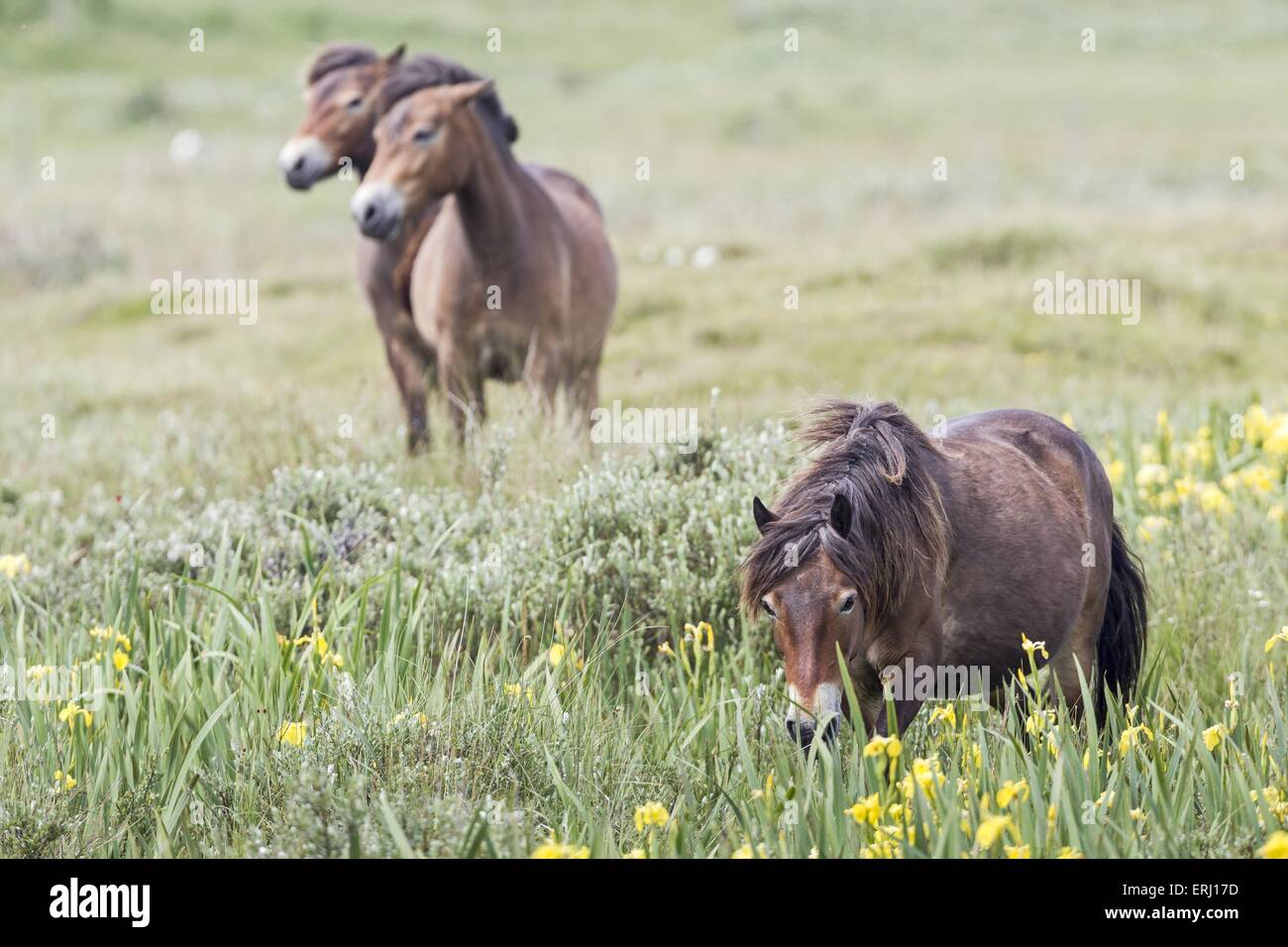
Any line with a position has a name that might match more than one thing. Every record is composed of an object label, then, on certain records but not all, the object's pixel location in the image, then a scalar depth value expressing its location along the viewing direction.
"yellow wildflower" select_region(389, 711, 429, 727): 7.40
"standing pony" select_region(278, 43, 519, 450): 16.53
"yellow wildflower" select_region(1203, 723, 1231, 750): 7.10
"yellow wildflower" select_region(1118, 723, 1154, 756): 6.79
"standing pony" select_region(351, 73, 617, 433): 14.60
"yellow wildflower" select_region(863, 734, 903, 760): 6.20
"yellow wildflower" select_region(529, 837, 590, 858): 5.23
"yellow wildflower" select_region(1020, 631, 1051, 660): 7.17
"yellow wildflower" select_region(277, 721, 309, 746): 7.58
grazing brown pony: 6.75
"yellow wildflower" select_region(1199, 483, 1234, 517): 12.08
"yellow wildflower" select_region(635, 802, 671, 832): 6.20
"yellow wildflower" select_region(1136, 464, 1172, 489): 12.43
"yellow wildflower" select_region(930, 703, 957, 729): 7.12
